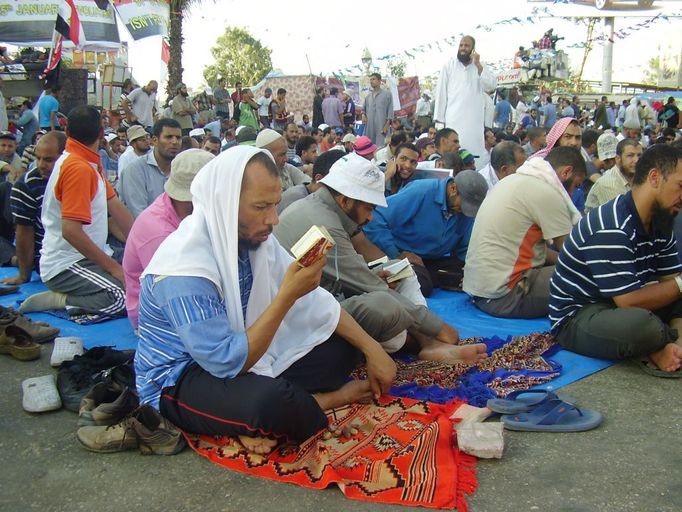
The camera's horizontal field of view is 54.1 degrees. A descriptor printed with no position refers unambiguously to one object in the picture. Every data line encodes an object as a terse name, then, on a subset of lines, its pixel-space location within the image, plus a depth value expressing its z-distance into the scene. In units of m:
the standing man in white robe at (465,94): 8.00
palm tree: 17.66
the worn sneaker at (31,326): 3.93
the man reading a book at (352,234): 3.59
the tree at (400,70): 36.46
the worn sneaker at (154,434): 2.58
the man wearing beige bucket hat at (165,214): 3.57
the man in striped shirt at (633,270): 3.30
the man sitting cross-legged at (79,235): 4.36
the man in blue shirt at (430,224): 4.86
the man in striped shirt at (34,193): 4.87
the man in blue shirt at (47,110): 11.24
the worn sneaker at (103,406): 2.72
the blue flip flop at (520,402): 2.89
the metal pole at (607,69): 36.56
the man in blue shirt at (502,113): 18.09
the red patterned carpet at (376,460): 2.31
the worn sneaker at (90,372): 3.06
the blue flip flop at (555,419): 2.79
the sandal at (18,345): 3.72
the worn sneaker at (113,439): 2.61
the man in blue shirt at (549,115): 19.17
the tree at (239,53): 60.84
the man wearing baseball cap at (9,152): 7.60
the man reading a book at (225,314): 2.36
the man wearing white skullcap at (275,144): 5.64
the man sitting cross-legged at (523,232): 4.29
